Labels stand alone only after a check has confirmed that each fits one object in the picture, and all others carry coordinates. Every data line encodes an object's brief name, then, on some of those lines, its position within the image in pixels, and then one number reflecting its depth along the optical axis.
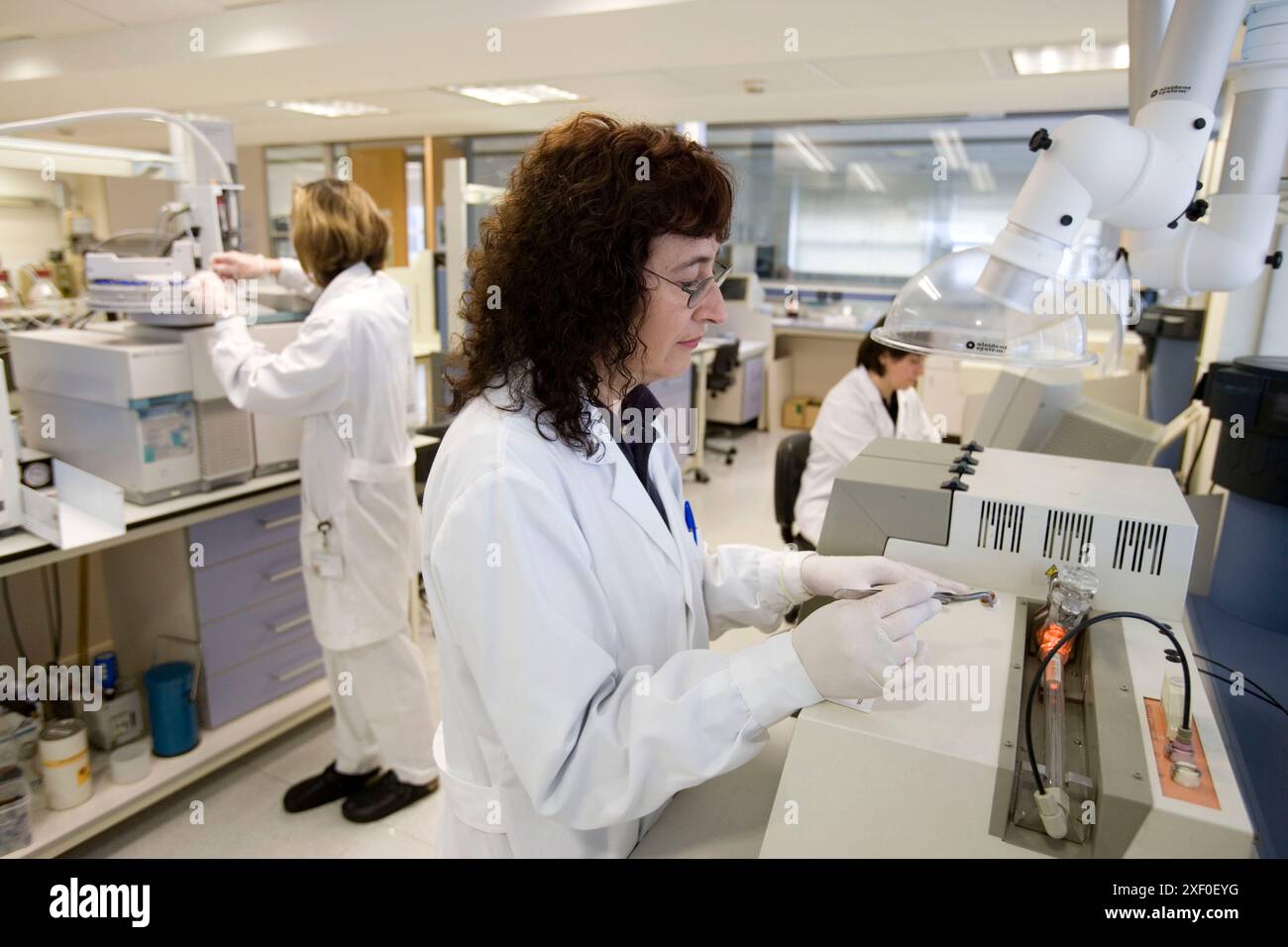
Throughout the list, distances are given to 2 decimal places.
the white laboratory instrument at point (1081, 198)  0.94
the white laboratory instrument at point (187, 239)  1.85
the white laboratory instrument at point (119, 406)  1.84
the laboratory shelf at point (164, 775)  1.78
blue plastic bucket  2.00
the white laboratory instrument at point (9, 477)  1.58
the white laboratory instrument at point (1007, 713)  0.72
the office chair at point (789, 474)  2.57
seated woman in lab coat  2.47
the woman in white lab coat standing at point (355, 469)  1.87
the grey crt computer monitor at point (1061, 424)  1.87
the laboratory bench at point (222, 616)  1.94
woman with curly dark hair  0.78
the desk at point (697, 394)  4.82
